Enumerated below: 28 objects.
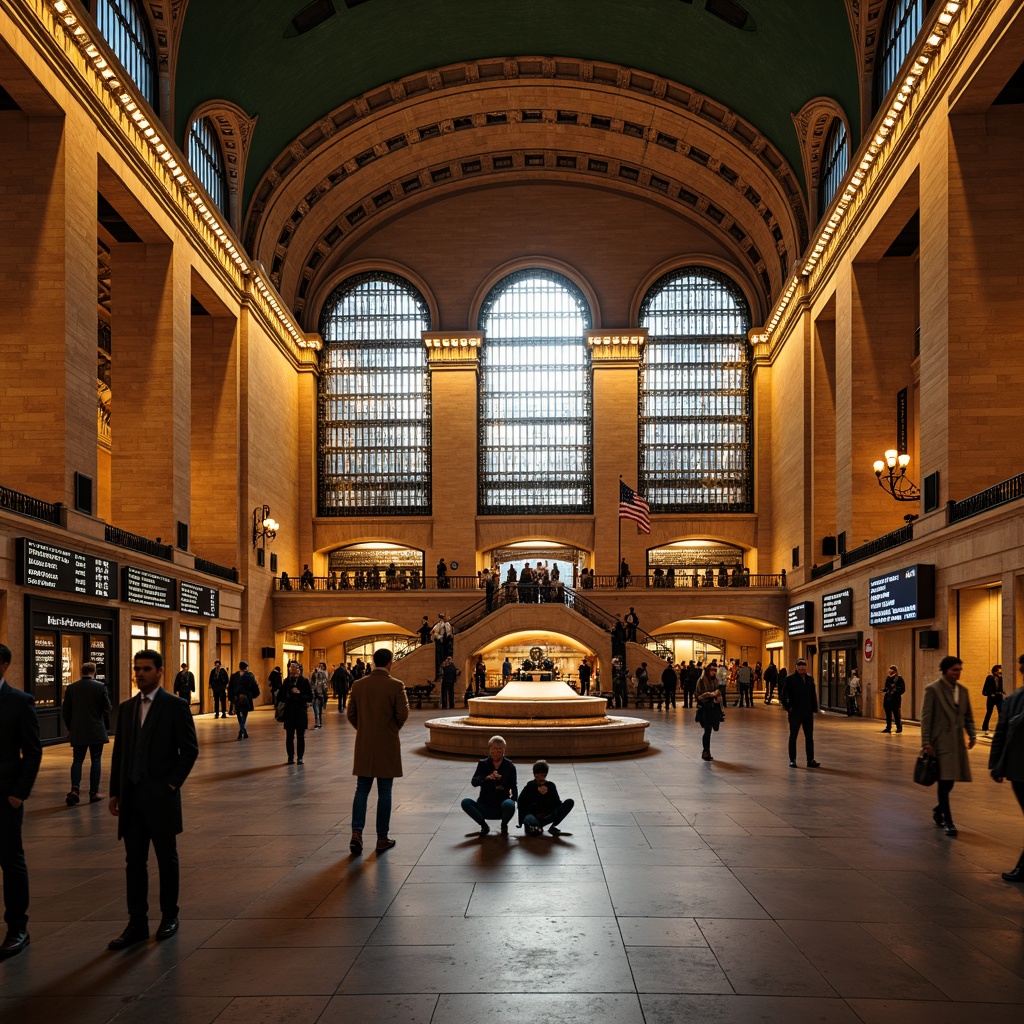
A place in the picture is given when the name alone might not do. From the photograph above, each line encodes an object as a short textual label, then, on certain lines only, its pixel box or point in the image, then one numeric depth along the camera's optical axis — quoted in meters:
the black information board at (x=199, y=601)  26.22
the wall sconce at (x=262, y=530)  33.81
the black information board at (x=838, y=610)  26.91
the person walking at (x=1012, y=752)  6.87
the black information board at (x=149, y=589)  22.09
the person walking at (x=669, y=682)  28.15
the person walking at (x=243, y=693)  18.59
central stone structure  14.62
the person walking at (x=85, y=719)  10.47
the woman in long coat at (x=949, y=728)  8.50
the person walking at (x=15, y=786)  5.39
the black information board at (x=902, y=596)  20.19
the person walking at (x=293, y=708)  14.12
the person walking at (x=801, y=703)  13.12
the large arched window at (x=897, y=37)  22.44
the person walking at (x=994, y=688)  17.05
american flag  34.00
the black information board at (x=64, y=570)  16.94
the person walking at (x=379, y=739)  7.91
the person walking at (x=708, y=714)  14.37
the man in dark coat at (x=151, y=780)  5.61
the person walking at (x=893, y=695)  19.64
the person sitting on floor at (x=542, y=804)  8.52
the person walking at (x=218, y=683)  24.44
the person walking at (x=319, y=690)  22.22
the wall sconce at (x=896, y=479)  22.23
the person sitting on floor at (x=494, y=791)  8.55
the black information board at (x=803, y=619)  31.77
